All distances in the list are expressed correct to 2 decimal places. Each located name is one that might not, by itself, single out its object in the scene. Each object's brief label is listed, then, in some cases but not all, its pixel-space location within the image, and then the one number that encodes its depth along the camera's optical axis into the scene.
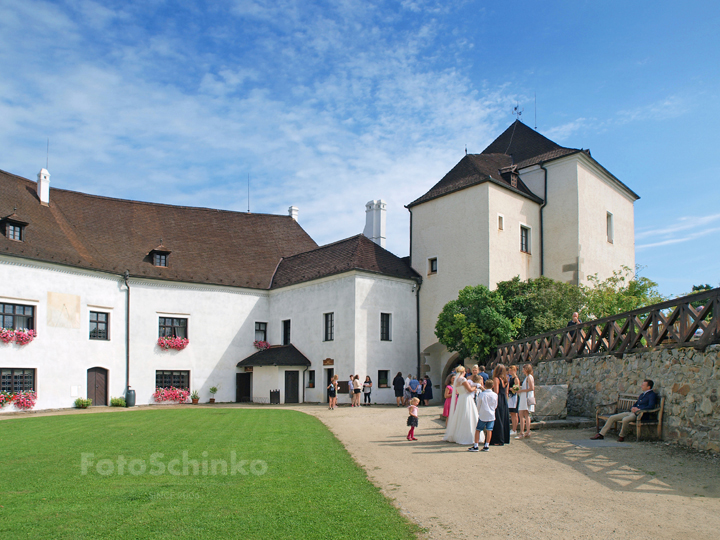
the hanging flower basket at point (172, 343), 31.16
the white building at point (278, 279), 27.53
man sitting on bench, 11.71
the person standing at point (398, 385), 27.73
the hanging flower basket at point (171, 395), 30.73
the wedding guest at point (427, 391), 28.48
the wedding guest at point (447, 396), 14.76
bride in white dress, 12.45
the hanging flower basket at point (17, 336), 24.91
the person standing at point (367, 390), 28.17
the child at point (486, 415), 11.77
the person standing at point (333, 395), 24.94
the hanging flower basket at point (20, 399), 24.70
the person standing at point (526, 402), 13.30
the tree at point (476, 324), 25.47
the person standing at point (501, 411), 12.54
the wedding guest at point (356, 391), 25.95
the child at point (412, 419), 13.47
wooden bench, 11.64
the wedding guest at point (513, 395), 13.43
